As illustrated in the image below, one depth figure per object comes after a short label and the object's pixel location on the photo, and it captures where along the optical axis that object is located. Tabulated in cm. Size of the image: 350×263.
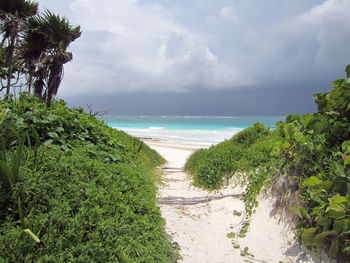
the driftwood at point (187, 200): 465
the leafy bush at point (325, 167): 235
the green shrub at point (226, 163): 527
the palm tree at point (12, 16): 1070
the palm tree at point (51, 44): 723
